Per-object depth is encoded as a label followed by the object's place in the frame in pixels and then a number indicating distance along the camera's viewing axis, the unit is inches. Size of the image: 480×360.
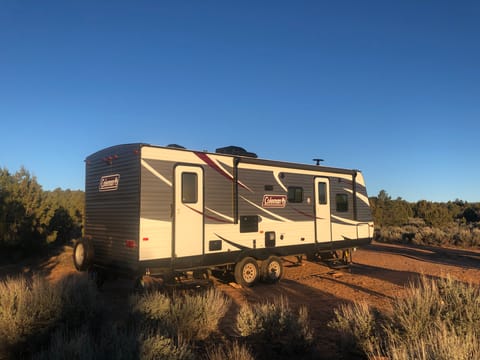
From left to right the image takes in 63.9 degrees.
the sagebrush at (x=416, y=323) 172.8
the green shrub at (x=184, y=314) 219.9
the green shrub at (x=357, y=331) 187.8
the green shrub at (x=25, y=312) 189.6
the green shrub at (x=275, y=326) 197.5
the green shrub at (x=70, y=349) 146.3
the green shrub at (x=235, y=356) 153.9
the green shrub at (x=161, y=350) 156.9
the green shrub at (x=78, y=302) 221.5
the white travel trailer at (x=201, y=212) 323.0
